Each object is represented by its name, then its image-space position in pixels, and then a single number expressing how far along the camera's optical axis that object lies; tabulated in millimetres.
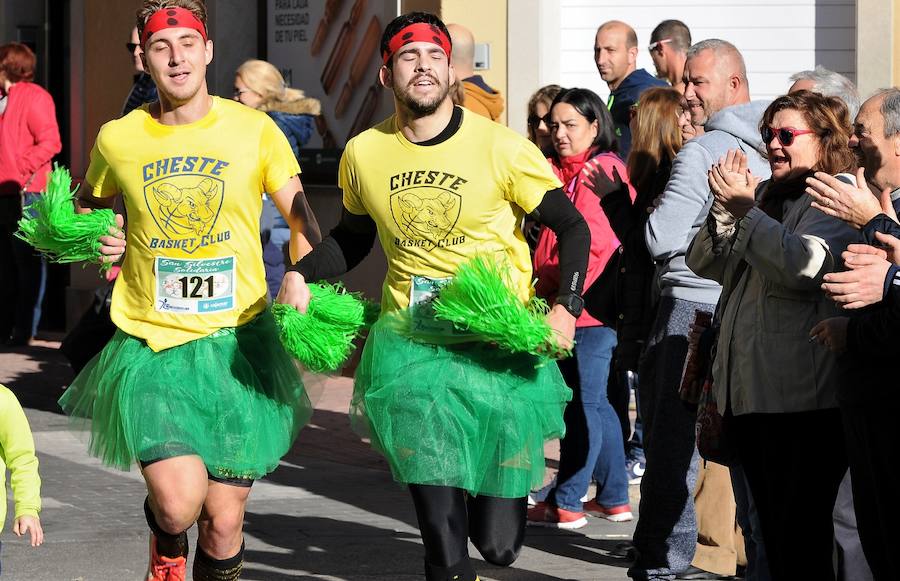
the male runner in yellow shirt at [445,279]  9043
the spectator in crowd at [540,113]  14172
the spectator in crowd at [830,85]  10651
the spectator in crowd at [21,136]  23450
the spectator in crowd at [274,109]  16231
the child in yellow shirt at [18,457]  7791
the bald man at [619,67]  15252
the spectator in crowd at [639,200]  11217
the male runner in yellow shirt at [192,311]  9183
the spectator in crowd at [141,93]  14845
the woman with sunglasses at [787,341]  8471
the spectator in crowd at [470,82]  15417
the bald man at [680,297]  10454
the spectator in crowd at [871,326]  7957
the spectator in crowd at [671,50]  15456
